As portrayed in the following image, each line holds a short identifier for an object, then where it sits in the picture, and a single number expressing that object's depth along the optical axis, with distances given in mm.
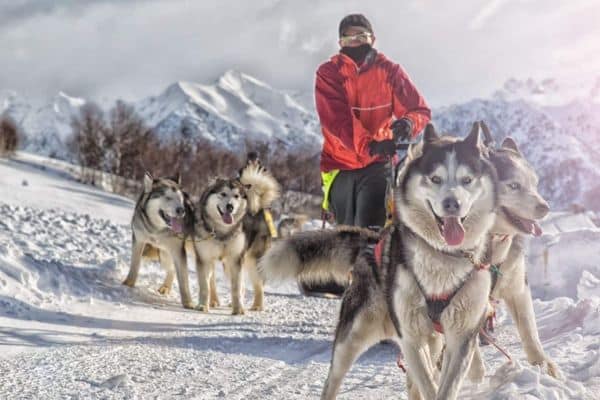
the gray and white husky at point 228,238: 6410
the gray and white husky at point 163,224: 6621
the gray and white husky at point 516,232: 3197
